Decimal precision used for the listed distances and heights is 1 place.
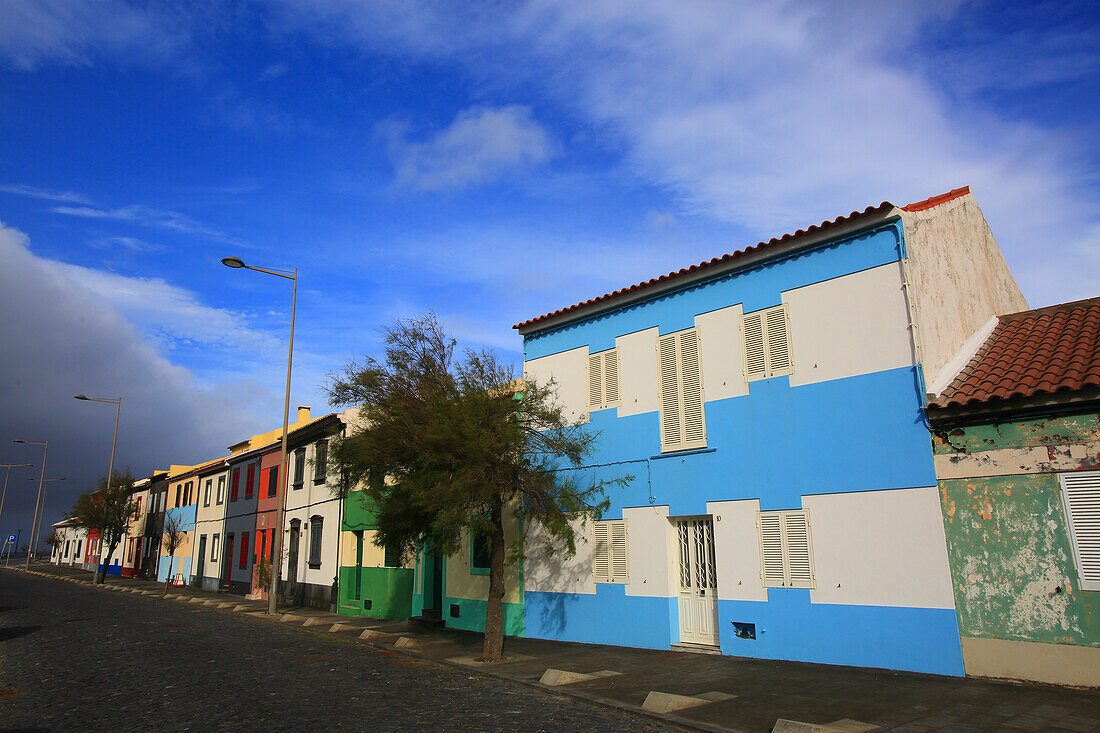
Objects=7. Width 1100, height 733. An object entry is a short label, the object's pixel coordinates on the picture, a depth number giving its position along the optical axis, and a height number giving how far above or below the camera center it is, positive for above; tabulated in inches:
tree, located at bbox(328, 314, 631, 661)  441.7 +57.9
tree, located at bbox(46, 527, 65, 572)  2992.1 +16.4
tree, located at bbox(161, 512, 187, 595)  1462.2 +19.5
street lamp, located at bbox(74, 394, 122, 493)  1410.6 +155.6
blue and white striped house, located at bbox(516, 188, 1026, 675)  396.2 +59.4
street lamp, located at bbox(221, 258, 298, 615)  767.1 +82.2
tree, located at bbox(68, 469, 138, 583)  1547.7 +76.6
